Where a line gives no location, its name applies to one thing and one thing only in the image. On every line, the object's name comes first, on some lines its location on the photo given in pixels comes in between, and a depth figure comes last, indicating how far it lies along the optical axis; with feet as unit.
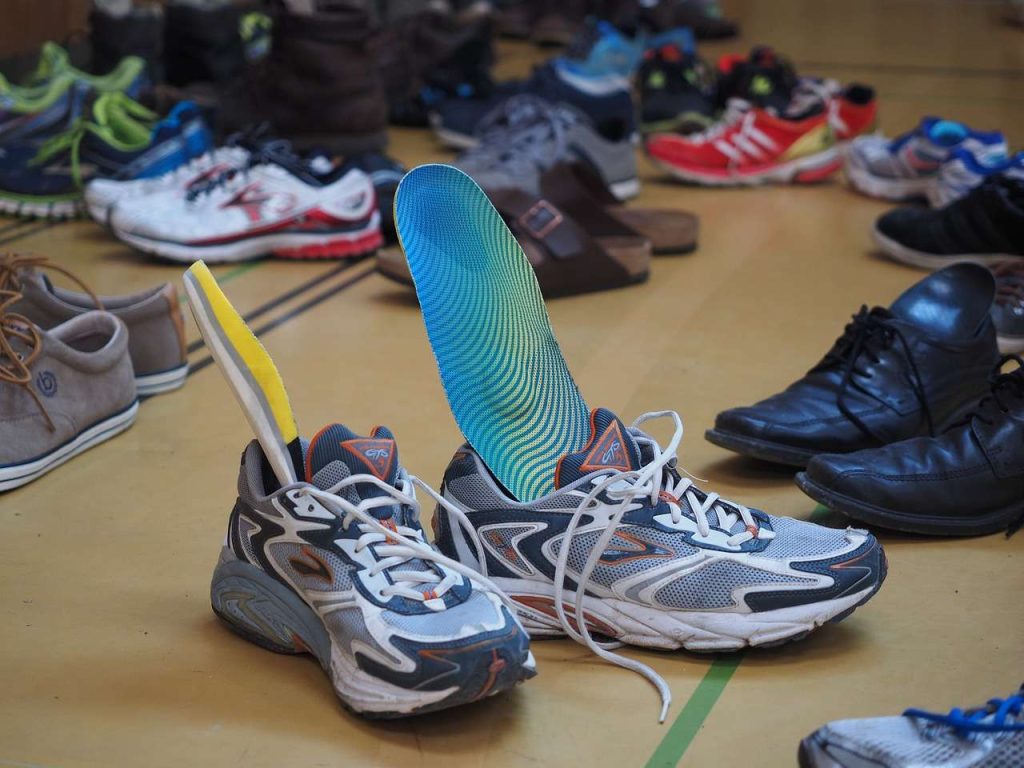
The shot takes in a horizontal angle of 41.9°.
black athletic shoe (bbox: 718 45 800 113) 10.75
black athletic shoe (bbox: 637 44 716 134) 11.50
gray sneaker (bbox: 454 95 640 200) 8.40
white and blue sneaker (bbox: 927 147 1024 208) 8.71
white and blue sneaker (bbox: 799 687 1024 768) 3.15
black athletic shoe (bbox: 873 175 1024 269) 7.55
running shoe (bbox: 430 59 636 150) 10.98
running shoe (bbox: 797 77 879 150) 10.75
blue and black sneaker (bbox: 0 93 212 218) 9.07
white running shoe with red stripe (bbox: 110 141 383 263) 8.20
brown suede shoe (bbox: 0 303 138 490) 5.25
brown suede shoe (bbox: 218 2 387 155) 10.41
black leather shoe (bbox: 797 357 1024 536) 4.66
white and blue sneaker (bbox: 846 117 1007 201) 9.08
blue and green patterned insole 4.20
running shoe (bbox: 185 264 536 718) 3.54
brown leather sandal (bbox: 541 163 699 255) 8.10
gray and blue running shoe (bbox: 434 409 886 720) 3.92
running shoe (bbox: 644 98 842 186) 10.20
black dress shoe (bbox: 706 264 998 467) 5.19
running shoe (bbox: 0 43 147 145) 10.07
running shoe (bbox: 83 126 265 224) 8.52
